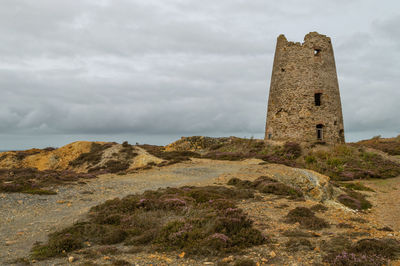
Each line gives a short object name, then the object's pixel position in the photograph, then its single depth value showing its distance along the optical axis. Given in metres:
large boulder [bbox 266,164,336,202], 17.70
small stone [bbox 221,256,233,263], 6.81
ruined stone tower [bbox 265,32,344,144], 33.44
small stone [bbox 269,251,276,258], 7.04
